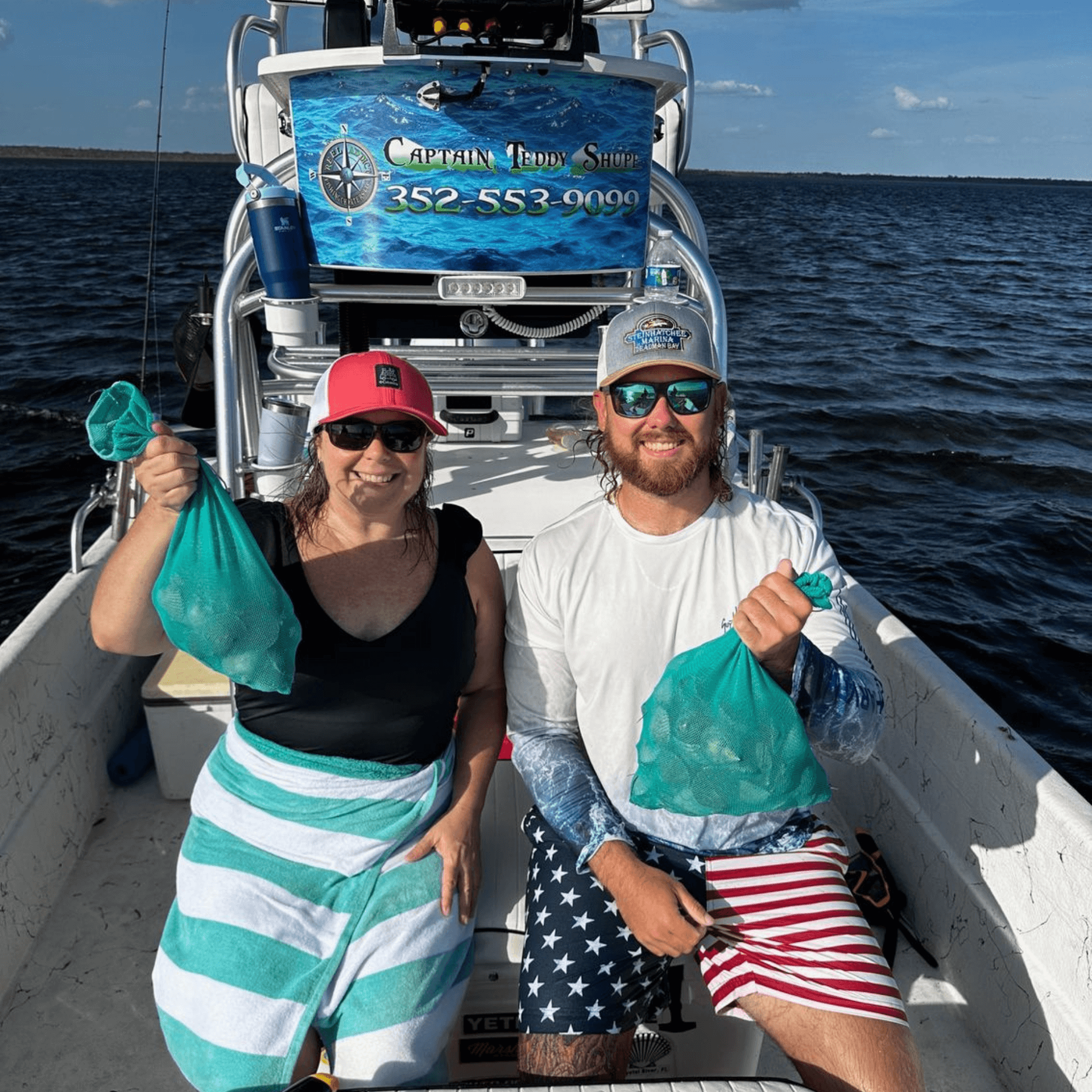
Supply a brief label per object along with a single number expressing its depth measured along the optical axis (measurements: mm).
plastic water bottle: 3338
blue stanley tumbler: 2844
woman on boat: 1778
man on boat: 1772
